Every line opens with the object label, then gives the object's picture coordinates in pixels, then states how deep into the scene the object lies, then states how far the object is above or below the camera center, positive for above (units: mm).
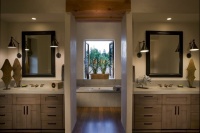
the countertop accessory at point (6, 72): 2670 -140
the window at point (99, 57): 4740 +295
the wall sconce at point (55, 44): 2848 +459
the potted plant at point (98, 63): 4585 +72
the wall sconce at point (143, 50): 2775 +331
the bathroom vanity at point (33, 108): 2500 -819
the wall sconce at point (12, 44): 2767 +447
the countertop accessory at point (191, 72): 2833 -158
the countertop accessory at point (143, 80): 2703 -313
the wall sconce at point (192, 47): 2750 +373
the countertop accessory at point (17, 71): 2814 -126
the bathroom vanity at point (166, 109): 2495 -841
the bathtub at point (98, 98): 3873 -979
